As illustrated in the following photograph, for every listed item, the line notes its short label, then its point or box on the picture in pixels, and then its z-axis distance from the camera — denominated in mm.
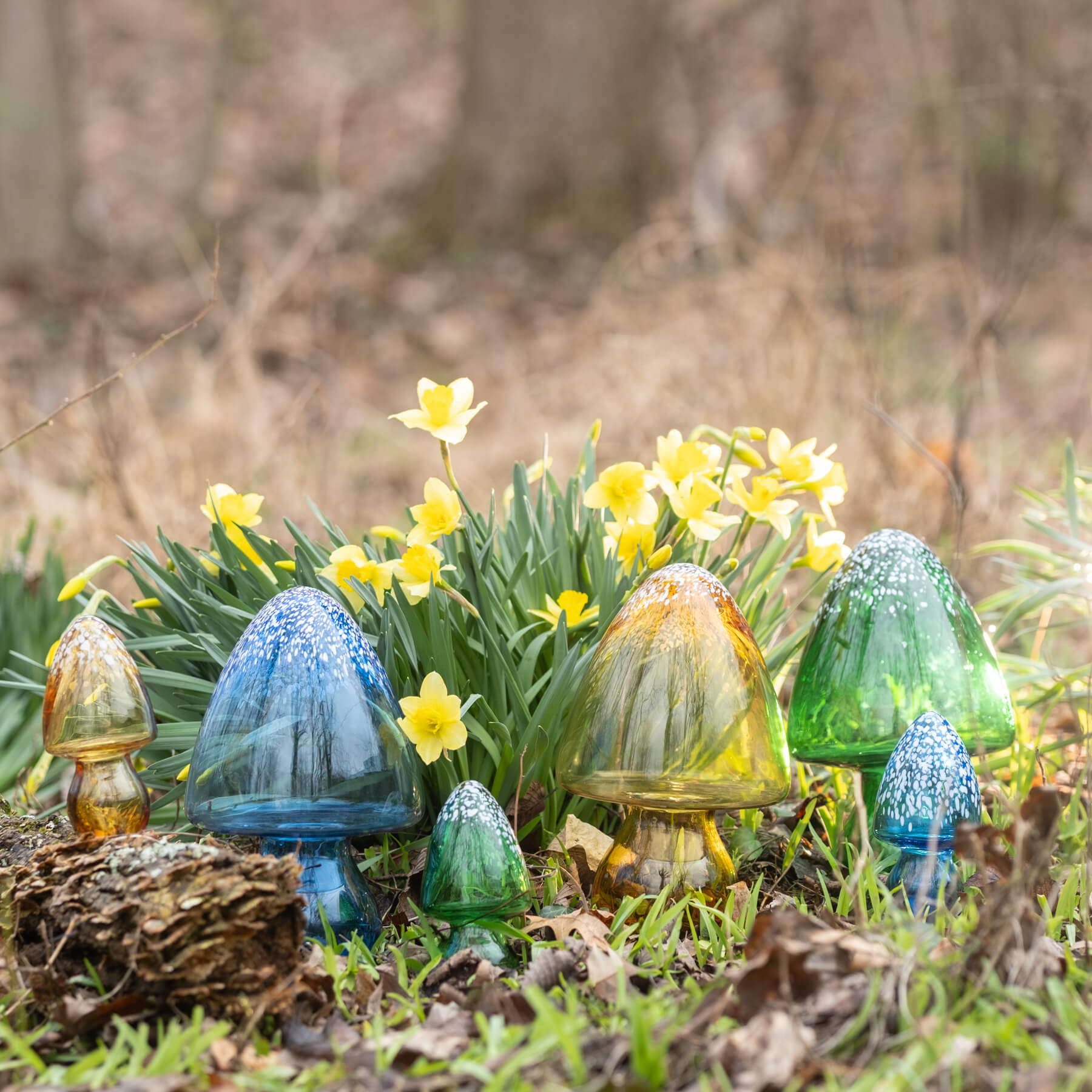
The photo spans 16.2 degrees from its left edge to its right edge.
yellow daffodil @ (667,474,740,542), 2820
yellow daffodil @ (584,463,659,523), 2834
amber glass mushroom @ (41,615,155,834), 2739
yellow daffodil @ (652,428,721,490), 2856
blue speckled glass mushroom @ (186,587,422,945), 2671
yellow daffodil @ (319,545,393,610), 2824
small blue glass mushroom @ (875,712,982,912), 2697
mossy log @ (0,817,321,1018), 2588
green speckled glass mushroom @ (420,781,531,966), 2674
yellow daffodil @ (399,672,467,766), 2728
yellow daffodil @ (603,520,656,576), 2882
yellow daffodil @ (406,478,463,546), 2795
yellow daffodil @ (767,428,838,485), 2875
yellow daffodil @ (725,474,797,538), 2851
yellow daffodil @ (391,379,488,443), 2792
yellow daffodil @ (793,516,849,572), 2930
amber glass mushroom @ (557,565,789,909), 2697
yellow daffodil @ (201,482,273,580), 2914
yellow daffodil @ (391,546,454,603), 2784
